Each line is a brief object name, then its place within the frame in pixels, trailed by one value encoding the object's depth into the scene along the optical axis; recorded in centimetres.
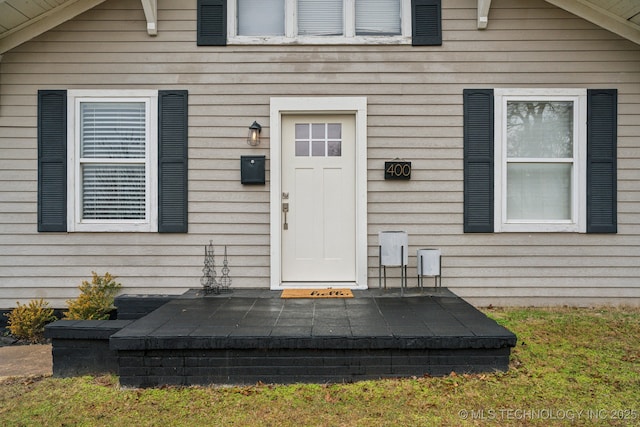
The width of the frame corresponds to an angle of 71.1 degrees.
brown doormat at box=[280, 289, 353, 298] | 441
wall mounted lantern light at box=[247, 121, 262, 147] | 473
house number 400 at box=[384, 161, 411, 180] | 478
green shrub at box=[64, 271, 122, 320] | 439
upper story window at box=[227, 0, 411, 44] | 488
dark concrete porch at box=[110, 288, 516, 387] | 310
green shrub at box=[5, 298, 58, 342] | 441
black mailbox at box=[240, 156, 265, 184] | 476
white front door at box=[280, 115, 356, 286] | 488
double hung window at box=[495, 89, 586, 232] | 486
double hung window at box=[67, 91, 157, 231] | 479
